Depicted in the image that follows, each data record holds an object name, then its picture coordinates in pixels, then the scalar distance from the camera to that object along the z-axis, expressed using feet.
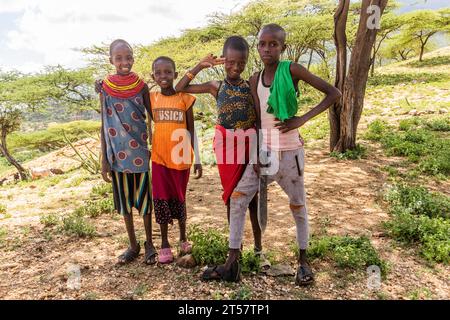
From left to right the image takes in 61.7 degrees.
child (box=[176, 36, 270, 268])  8.97
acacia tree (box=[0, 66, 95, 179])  51.08
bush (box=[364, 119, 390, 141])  25.08
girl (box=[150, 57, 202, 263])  10.00
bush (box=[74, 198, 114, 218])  15.47
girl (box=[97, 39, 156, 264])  9.80
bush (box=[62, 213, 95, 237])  13.17
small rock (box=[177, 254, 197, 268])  10.21
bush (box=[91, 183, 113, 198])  19.17
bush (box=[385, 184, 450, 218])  13.26
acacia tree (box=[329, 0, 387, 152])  20.30
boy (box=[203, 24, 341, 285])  8.34
